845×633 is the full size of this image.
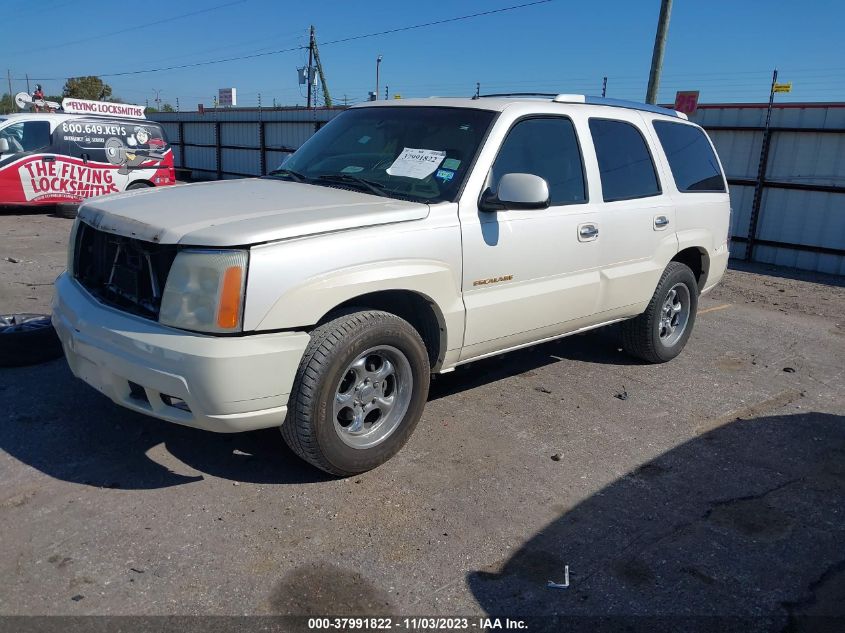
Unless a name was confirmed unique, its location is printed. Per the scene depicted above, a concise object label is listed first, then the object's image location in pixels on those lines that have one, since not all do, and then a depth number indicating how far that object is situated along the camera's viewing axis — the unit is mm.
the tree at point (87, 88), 57438
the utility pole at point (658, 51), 12961
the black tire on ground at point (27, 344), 4836
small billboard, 39094
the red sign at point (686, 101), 12720
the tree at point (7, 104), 56669
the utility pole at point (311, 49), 38562
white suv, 3064
